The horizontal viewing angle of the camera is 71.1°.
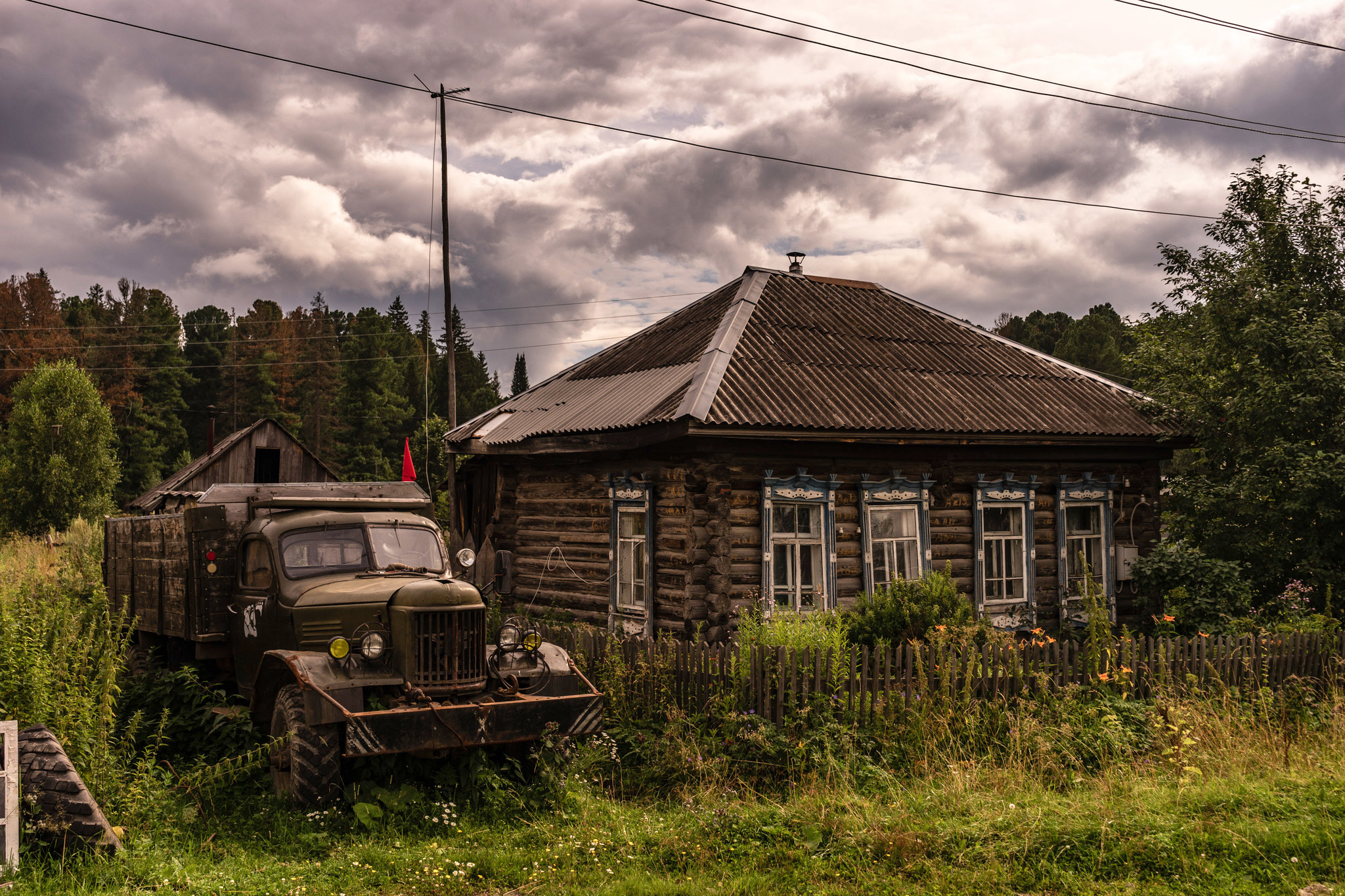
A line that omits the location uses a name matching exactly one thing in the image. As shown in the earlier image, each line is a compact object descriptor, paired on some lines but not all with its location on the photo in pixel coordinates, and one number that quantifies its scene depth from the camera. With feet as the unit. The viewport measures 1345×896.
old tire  17.08
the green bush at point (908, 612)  32.55
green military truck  20.63
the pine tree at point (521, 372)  236.22
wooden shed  114.21
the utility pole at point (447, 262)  77.46
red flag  77.77
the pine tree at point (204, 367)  207.72
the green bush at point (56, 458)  113.91
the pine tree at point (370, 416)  203.00
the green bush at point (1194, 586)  41.47
